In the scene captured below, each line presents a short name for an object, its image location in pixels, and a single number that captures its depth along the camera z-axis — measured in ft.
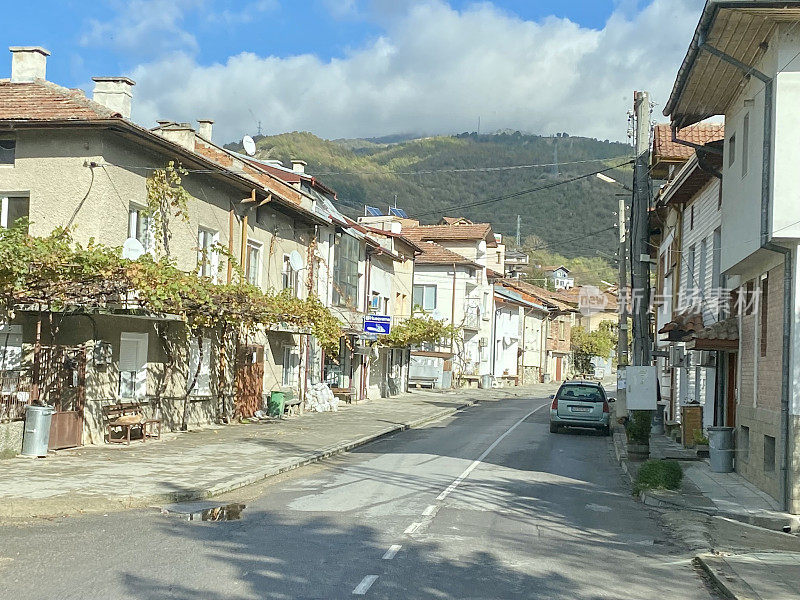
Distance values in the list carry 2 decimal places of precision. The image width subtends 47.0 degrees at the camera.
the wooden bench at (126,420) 62.64
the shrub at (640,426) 64.13
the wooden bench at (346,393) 123.65
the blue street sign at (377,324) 104.12
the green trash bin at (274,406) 92.89
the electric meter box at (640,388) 62.34
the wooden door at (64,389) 56.95
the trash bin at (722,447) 56.95
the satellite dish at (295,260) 92.84
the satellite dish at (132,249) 58.08
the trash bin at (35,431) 53.52
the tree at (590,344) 288.92
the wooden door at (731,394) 64.39
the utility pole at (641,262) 63.10
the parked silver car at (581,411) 91.97
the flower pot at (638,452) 64.85
